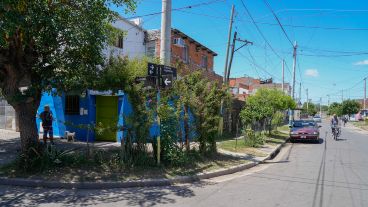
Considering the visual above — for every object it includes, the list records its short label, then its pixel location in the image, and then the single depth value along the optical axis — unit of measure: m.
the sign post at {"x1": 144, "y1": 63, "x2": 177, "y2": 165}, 9.91
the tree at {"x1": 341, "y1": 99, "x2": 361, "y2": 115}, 92.69
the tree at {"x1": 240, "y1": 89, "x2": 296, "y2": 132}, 19.95
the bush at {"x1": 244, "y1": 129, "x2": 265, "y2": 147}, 17.41
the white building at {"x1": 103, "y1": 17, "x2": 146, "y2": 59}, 22.47
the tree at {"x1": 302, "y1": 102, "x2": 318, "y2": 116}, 108.05
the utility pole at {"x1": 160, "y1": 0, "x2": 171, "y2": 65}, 11.03
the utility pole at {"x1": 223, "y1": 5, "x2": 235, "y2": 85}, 21.41
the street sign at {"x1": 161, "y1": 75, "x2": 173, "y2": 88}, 10.12
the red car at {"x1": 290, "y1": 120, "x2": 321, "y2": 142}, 22.32
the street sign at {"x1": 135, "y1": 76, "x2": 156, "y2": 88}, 9.90
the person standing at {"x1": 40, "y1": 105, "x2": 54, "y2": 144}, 13.42
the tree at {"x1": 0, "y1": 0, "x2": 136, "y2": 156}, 8.88
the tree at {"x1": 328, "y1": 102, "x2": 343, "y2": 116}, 94.41
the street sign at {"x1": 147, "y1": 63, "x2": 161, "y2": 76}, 9.78
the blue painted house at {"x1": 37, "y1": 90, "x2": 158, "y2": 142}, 16.03
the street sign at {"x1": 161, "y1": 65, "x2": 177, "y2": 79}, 10.17
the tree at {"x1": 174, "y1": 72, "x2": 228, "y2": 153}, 11.62
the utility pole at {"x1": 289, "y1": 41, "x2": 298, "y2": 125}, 41.48
